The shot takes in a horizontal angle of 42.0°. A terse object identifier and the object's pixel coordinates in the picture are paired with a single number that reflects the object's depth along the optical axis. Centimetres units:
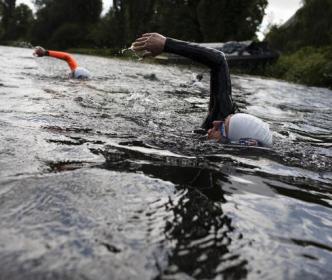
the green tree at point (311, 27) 3494
